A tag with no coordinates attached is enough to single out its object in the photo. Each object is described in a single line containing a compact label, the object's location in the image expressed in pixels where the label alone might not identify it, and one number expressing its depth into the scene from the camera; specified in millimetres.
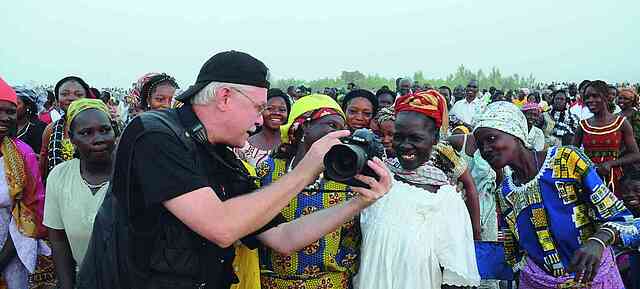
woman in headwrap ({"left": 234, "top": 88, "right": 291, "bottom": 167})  4248
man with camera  1681
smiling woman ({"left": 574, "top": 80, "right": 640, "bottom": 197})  5469
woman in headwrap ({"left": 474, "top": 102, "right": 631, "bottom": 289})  2467
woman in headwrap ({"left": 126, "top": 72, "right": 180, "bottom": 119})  4621
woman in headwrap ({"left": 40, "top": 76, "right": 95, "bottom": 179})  3834
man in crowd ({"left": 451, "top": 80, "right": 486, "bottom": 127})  10875
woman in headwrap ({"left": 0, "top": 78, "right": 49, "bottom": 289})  3045
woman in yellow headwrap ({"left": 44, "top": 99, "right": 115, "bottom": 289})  2746
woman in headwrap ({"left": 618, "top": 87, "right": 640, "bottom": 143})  7195
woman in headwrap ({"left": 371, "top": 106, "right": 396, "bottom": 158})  4059
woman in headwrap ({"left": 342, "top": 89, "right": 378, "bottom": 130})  4477
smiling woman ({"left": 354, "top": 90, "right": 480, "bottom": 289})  2490
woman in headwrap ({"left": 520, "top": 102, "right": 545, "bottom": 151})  6833
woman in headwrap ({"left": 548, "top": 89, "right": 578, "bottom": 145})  8105
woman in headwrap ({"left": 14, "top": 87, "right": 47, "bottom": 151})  5008
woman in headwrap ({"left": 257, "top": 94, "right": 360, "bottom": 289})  2592
